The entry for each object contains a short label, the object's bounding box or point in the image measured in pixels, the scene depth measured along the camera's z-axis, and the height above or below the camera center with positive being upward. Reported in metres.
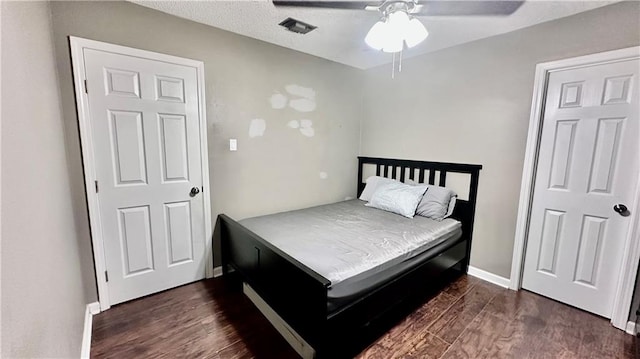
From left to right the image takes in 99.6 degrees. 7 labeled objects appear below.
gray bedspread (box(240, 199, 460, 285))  1.83 -0.73
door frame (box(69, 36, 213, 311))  1.93 +0.22
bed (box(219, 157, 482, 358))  1.63 -0.81
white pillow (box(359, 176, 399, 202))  3.39 -0.46
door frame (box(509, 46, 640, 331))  1.96 -0.40
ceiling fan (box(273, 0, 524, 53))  1.68 +0.90
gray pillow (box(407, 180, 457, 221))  2.79 -0.55
